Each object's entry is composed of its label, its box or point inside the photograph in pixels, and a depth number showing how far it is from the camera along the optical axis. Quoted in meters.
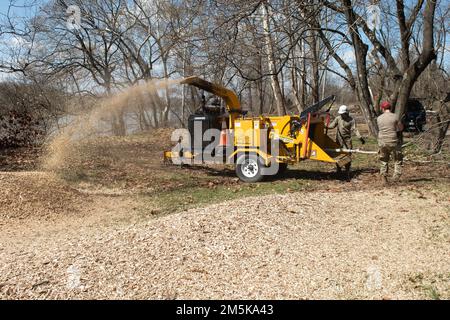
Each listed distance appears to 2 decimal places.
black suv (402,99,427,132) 21.45
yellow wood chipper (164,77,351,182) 10.84
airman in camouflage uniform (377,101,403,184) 9.86
